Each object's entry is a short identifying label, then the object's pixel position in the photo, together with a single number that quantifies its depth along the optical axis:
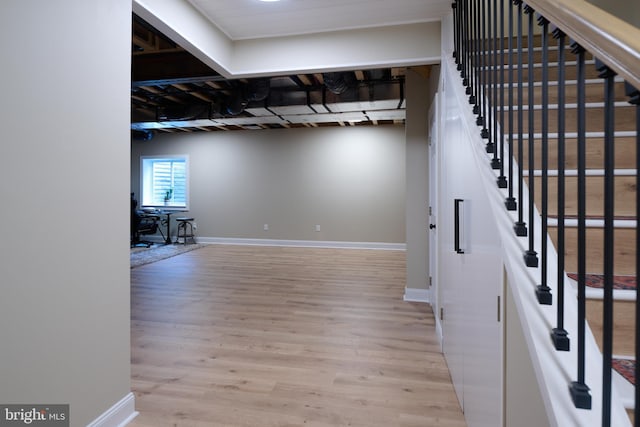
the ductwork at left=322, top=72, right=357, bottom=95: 4.20
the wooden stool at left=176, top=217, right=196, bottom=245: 8.02
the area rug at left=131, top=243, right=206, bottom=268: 5.99
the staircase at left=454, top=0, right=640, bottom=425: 0.75
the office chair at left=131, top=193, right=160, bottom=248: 7.65
